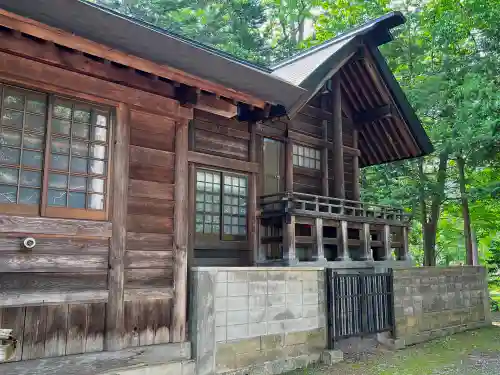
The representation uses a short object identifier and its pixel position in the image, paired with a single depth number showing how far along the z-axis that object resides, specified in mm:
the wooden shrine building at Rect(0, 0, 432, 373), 5273
